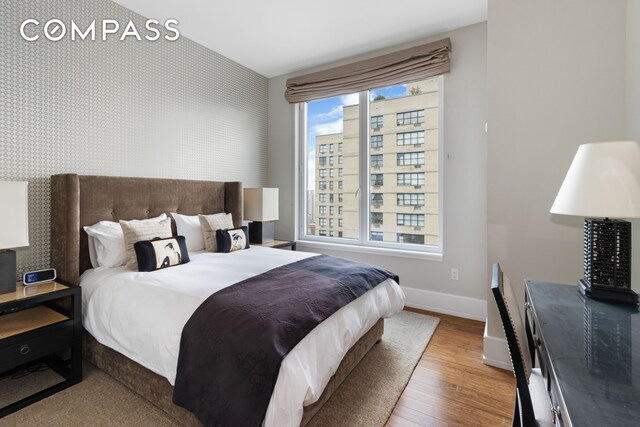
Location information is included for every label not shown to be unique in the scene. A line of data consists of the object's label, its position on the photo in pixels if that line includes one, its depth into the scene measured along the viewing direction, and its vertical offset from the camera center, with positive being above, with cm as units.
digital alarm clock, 197 -46
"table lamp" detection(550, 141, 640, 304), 119 +1
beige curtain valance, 301 +148
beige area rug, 160 -111
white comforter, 127 -64
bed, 163 -25
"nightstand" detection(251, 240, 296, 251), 355 -44
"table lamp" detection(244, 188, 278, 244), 355 -4
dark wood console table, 64 -41
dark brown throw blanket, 121 -59
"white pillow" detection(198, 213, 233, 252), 293 -19
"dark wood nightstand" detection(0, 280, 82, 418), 165 -71
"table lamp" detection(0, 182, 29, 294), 173 -11
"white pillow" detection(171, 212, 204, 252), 285 -22
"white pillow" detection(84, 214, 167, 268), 226 -29
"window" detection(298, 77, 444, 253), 326 +47
